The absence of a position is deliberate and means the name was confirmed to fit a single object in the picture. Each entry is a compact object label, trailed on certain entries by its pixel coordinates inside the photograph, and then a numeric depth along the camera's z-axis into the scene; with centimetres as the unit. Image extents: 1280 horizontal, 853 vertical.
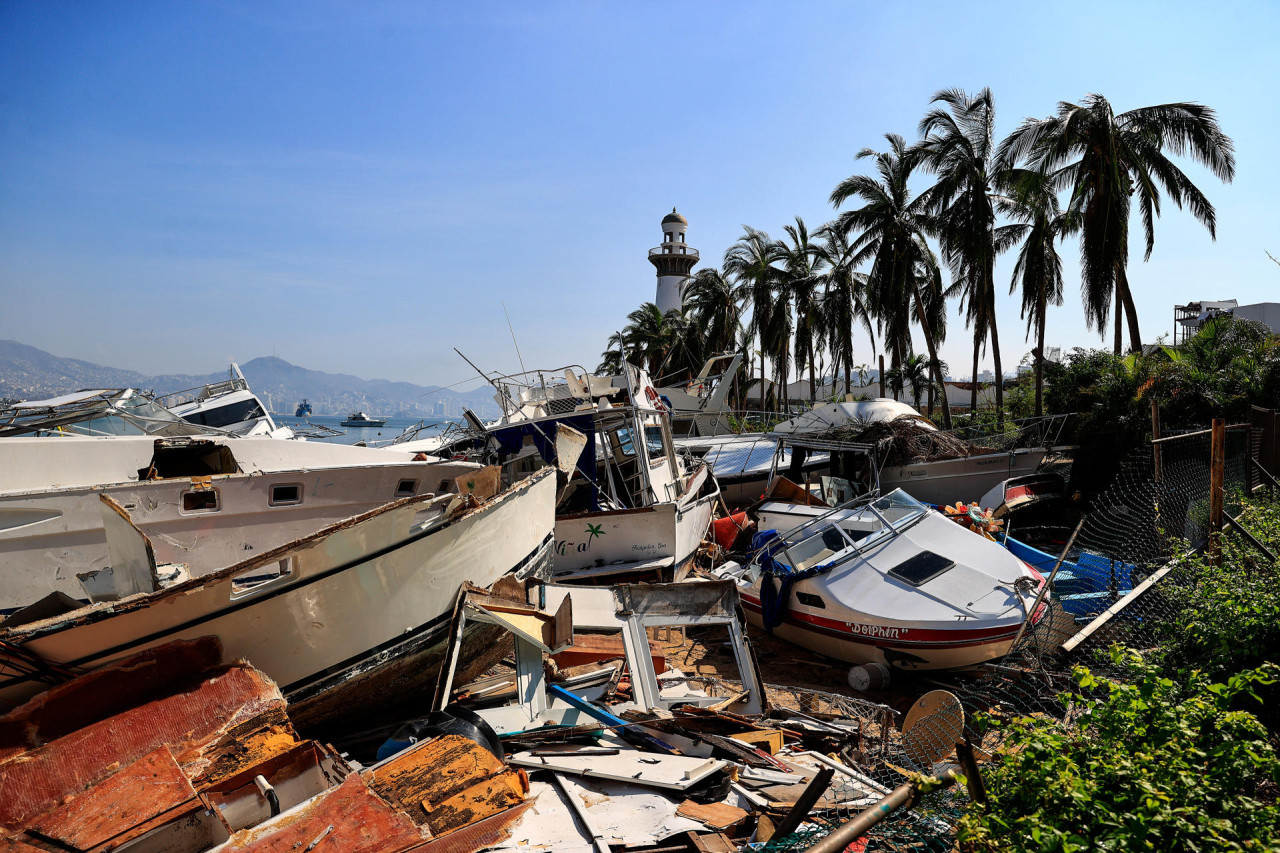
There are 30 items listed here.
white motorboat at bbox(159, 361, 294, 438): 1650
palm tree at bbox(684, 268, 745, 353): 3812
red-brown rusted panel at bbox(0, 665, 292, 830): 324
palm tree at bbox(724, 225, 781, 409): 3472
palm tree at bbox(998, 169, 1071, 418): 2034
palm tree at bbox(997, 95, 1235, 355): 1784
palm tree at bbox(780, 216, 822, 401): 3372
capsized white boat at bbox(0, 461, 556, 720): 374
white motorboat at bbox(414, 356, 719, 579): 998
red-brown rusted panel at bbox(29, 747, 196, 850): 306
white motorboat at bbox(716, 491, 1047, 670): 734
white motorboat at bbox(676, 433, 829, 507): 1800
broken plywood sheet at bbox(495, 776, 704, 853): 356
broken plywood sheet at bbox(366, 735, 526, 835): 353
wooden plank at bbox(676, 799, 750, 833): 372
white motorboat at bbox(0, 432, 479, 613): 589
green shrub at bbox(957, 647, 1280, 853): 223
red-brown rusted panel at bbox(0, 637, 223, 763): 351
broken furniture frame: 598
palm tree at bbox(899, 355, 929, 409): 4053
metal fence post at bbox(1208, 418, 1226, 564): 589
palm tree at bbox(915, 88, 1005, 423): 2286
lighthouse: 6081
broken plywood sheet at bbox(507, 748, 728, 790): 411
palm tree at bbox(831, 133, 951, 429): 2617
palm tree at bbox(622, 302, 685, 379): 4334
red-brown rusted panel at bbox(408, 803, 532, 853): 330
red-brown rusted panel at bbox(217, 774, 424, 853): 312
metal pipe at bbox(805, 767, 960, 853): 220
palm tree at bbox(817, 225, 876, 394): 3228
